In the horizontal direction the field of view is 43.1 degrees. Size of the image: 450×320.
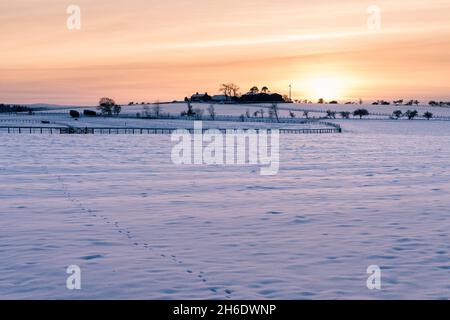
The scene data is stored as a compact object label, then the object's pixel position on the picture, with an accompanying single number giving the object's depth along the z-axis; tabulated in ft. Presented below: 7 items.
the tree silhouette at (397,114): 600.89
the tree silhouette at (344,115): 592.11
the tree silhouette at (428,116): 589.48
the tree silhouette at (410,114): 586.45
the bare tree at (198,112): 572.30
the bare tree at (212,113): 505.25
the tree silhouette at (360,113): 606.38
